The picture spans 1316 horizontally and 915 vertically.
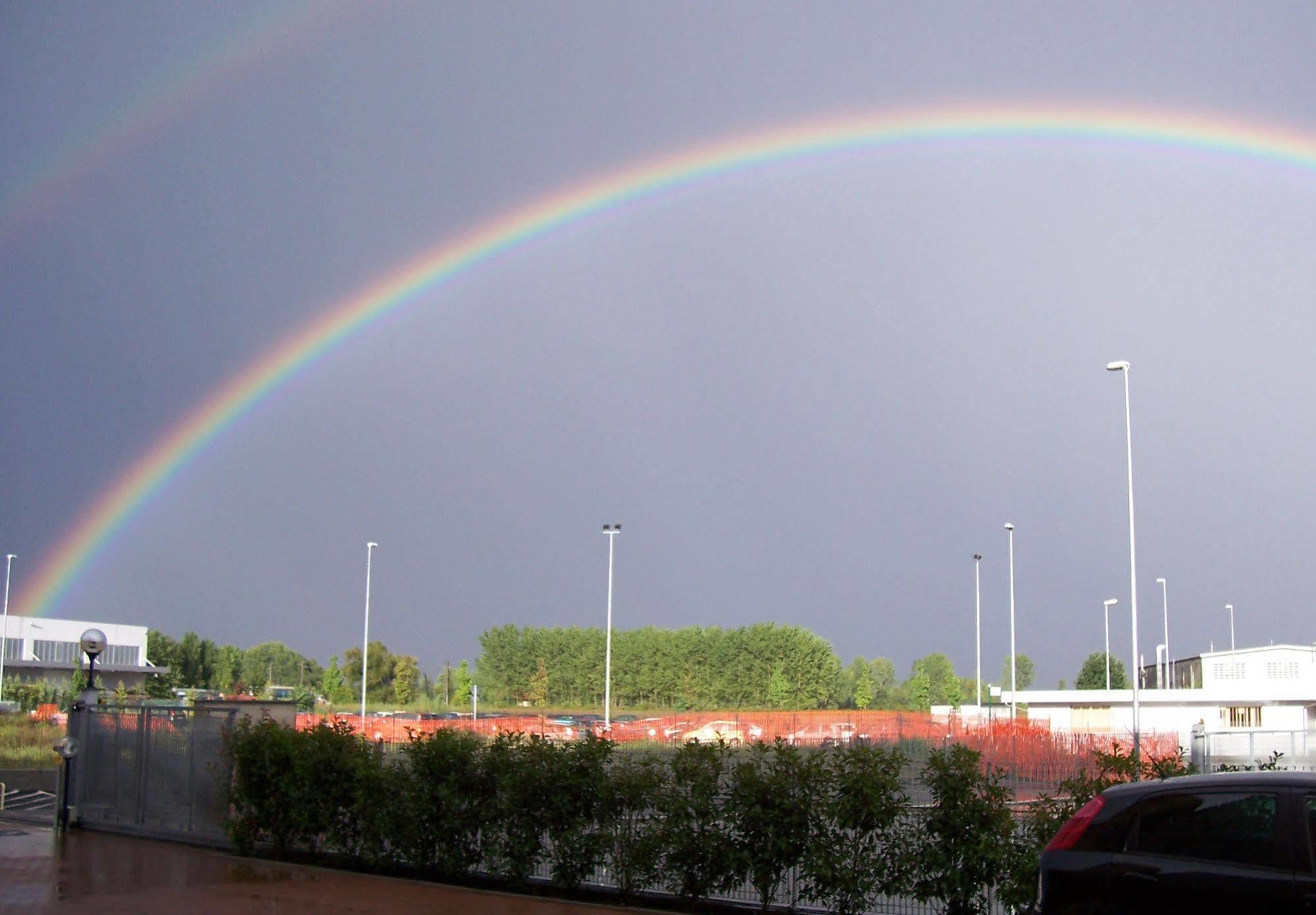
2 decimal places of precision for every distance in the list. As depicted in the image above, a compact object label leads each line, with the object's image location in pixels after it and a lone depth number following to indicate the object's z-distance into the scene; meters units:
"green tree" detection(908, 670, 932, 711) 94.50
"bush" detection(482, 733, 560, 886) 14.15
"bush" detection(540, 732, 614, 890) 13.75
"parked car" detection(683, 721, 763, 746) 44.00
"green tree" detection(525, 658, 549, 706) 109.06
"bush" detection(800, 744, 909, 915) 11.92
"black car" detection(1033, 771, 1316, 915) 7.69
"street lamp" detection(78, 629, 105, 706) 21.34
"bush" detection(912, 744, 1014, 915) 11.36
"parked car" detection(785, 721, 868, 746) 40.69
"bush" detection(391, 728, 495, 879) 14.80
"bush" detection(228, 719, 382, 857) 16.09
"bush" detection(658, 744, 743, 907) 12.81
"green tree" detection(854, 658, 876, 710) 100.69
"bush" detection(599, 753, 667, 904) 13.30
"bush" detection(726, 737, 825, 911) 12.36
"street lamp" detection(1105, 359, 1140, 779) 40.78
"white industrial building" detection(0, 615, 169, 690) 96.62
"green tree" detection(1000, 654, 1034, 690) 148.25
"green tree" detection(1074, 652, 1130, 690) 123.25
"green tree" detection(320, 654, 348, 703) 95.75
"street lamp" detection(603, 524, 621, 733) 60.98
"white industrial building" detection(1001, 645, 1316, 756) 57.72
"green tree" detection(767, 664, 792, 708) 98.88
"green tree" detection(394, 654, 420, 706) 113.22
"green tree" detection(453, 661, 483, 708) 99.25
